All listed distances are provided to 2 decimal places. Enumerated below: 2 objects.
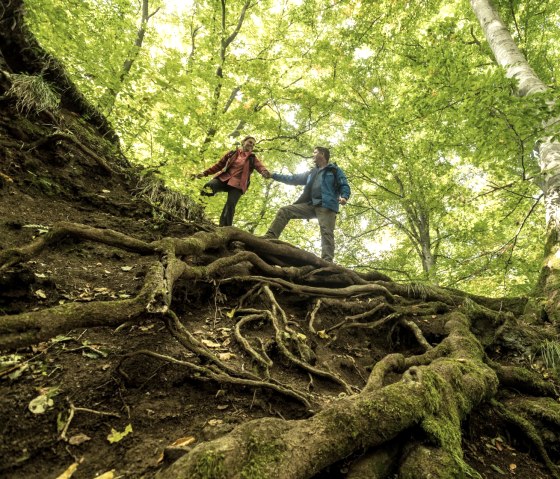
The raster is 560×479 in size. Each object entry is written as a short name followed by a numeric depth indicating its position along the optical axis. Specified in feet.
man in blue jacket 20.67
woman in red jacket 21.70
